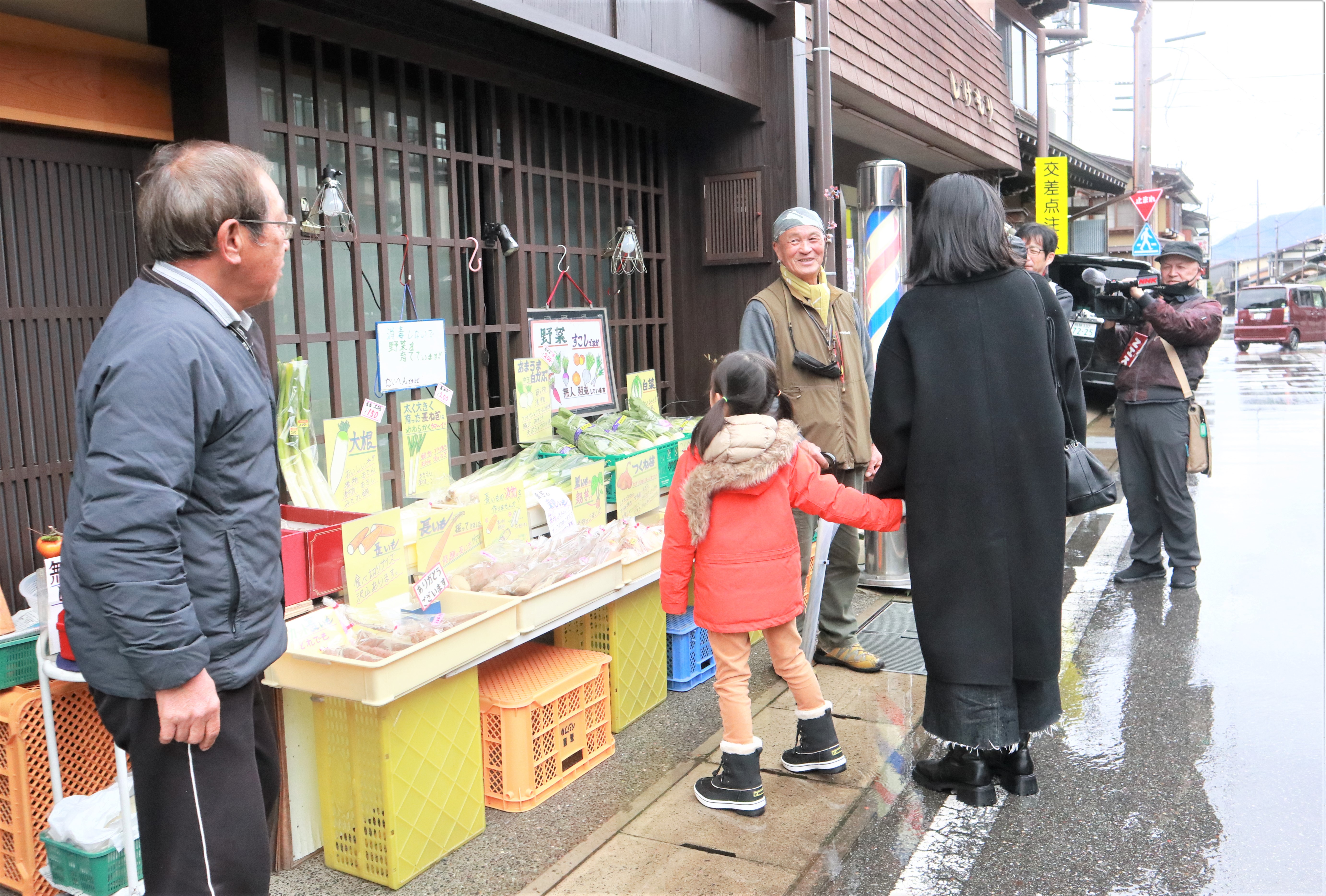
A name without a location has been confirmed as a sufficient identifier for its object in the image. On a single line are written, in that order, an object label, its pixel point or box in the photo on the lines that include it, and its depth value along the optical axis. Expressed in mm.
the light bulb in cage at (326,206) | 4363
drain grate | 5320
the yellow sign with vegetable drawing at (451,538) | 4074
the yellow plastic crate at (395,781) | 3266
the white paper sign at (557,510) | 4613
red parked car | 33656
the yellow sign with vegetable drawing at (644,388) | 6289
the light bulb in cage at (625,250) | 6367
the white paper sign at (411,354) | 4762
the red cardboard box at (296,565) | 3564
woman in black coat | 3490
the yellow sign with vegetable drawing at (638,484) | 5238
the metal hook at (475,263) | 5320
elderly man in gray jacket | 1934
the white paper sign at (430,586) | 3678
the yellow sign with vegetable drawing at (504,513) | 4363
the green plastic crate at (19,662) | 3207
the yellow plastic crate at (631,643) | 4457
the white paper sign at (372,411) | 4484
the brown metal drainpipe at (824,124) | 6488
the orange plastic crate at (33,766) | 3182
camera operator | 6328
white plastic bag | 3055
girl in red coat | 3625
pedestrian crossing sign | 20922
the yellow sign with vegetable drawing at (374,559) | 3600
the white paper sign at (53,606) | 2955
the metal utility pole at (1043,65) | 17469
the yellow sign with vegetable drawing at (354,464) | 4258
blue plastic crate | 4934
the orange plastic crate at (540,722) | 3785
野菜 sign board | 5746
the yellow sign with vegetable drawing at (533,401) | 5445
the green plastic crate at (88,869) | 3041
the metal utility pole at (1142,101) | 22062
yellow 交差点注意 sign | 17141
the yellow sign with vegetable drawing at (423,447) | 4707
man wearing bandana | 4812
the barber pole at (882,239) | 6734
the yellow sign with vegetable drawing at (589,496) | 4957
